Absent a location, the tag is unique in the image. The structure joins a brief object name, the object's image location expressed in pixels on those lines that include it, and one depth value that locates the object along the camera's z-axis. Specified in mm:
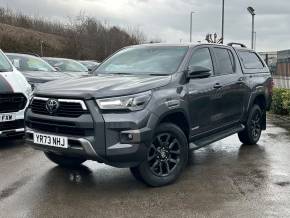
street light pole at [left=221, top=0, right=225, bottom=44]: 27617
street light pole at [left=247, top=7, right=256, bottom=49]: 22328
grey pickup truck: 4762
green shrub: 11992
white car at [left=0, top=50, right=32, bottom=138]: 7043
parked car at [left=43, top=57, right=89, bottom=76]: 14084
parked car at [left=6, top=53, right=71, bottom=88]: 9555
